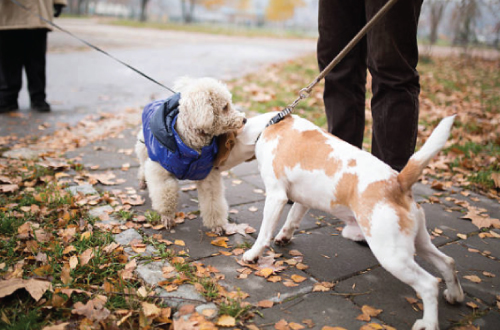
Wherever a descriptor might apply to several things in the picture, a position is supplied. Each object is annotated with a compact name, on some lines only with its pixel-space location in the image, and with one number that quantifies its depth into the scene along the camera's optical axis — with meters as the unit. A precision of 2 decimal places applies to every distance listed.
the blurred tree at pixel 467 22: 10.34
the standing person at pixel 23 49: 5.64
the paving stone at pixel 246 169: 4.54
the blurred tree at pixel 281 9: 56.94
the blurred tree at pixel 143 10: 39.72
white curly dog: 3.00
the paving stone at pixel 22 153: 4.40
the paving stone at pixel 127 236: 2.84
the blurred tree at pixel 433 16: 13.71
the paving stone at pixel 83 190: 3.56
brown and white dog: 2.03
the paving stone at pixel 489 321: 2.15
